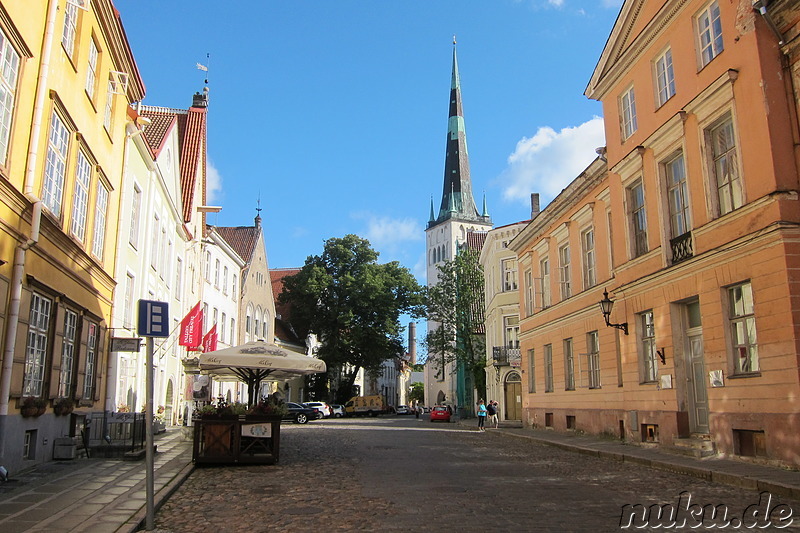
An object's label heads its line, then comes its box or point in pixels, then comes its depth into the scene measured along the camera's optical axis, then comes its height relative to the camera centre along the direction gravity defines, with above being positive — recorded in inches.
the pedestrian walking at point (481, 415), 1274.6 -31.2
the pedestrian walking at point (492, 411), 1384.1 -26.3
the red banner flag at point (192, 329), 1061.1 +112.0
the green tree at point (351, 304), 2256.4 +313.5
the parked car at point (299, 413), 1660.9 -35.3
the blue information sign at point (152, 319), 311.1 +36.1
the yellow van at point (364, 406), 2386.8 -26.6
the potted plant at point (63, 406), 540.7 -5.5
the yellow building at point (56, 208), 438.6 +147.6
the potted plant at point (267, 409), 566.3 -8.7
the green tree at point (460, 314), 2038.6 +251.7
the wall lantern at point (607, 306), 757.9 +100.4
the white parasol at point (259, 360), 607.2 +34.2
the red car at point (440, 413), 2033.7 -43.8
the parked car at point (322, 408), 1903.3 -26.3
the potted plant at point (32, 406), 464.1 -4.8
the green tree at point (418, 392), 5546.3 +49.1
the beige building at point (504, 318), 1641.2 +191.1
